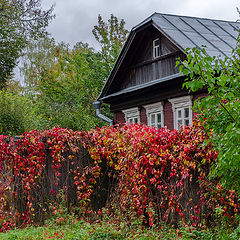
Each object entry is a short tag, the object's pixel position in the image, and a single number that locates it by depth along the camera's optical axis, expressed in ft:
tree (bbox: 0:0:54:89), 69.21
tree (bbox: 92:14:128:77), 96.31
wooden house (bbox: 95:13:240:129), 51.49
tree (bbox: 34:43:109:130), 79.61
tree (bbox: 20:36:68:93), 128.47
